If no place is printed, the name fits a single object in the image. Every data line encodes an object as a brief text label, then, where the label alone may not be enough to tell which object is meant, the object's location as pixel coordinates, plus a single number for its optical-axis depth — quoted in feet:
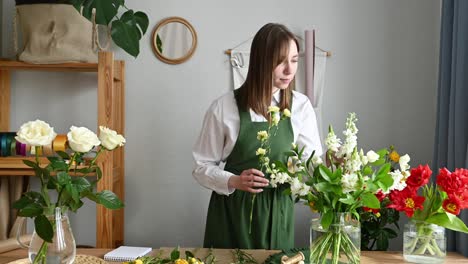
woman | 6.68
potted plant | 8.27
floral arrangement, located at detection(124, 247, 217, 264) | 4.20
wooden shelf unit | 8.44
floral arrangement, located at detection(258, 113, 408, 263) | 4.16
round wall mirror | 9.60
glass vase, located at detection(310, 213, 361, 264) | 4.30
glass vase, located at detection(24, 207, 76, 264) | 3.89
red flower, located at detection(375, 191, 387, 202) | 4.70
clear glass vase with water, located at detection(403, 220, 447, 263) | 5.01
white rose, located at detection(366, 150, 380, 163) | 4.16
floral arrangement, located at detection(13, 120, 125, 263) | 3.67
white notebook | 5.38
